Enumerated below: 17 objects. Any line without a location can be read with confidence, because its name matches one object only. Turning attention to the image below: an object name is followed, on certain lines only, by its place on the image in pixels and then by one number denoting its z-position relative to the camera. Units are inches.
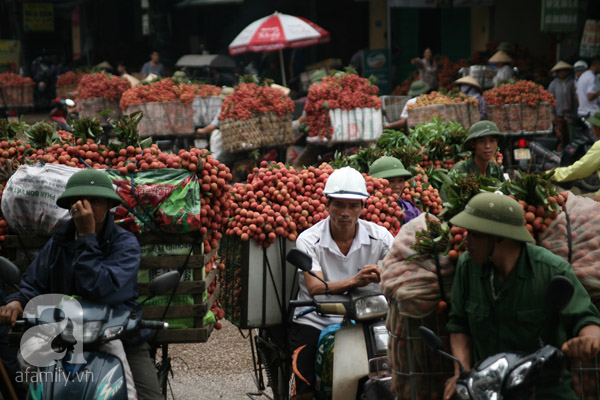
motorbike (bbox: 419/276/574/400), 259.1
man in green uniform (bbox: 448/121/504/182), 600.4
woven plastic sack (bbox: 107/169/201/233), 385.1
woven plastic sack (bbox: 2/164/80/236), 381.1
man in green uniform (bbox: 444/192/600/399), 280.2
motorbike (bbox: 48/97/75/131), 1028.1
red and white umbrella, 1574.8
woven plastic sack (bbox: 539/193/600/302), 300.4
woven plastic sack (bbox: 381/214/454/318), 307.3
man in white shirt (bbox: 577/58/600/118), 1256.8
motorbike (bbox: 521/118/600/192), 1057.5
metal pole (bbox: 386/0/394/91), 1668.3
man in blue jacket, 327.2
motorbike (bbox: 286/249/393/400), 354.0
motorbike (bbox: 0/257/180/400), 312.0
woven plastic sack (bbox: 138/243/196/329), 390.3
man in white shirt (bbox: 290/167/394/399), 397.7
